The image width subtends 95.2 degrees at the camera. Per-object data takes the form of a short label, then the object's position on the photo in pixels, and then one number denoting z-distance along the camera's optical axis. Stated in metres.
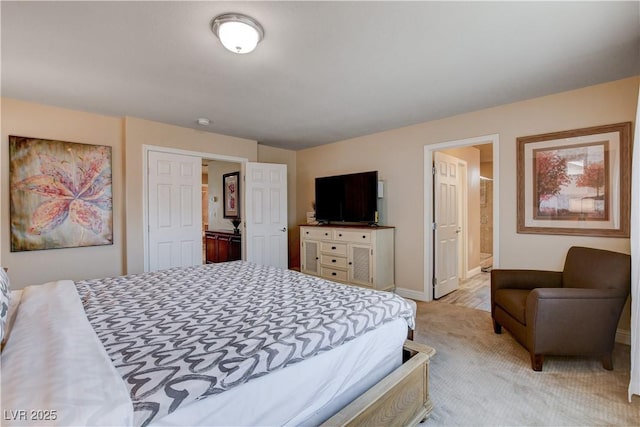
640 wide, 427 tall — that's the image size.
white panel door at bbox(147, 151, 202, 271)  3.73
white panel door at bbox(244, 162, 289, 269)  4.50
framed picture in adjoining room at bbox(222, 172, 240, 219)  5.63
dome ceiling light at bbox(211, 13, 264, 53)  1.71
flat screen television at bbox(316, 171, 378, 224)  4.18
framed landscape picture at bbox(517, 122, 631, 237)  2.57
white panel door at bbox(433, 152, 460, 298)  3.96
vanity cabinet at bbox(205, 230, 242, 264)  5.16
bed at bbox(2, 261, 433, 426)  0.84
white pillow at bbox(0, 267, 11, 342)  1.19
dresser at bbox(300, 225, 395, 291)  3.91
